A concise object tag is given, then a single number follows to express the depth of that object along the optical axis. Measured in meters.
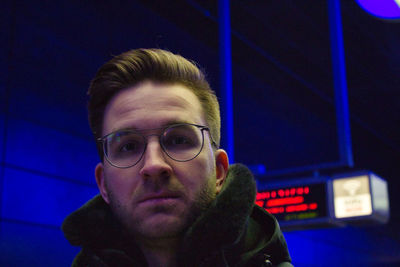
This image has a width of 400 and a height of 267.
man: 1.08
